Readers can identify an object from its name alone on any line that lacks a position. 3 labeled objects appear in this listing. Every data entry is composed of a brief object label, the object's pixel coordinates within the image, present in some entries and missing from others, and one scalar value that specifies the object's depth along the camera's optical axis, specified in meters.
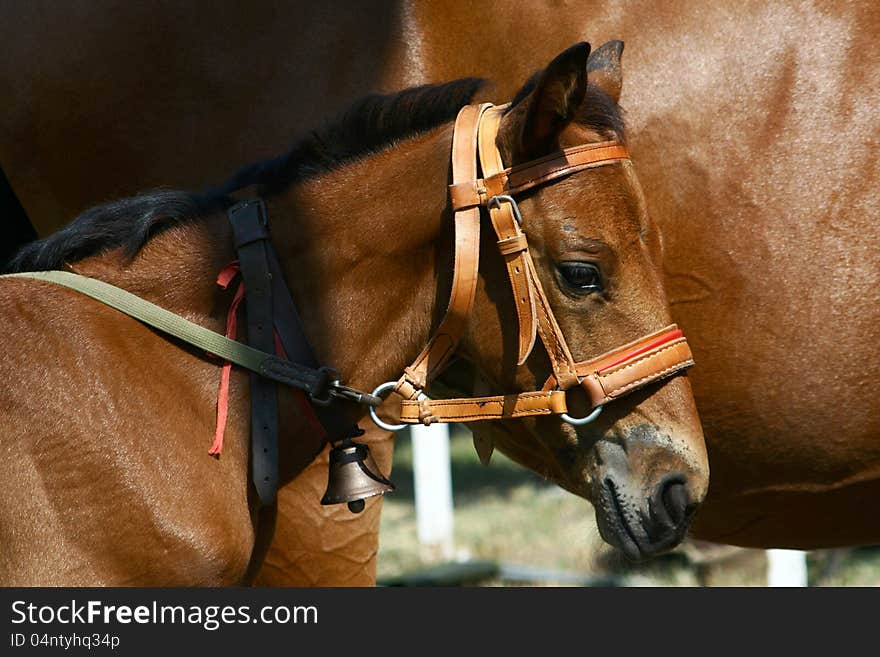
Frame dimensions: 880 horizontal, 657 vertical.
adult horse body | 6.75
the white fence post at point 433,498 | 16.14
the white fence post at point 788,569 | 12.14
